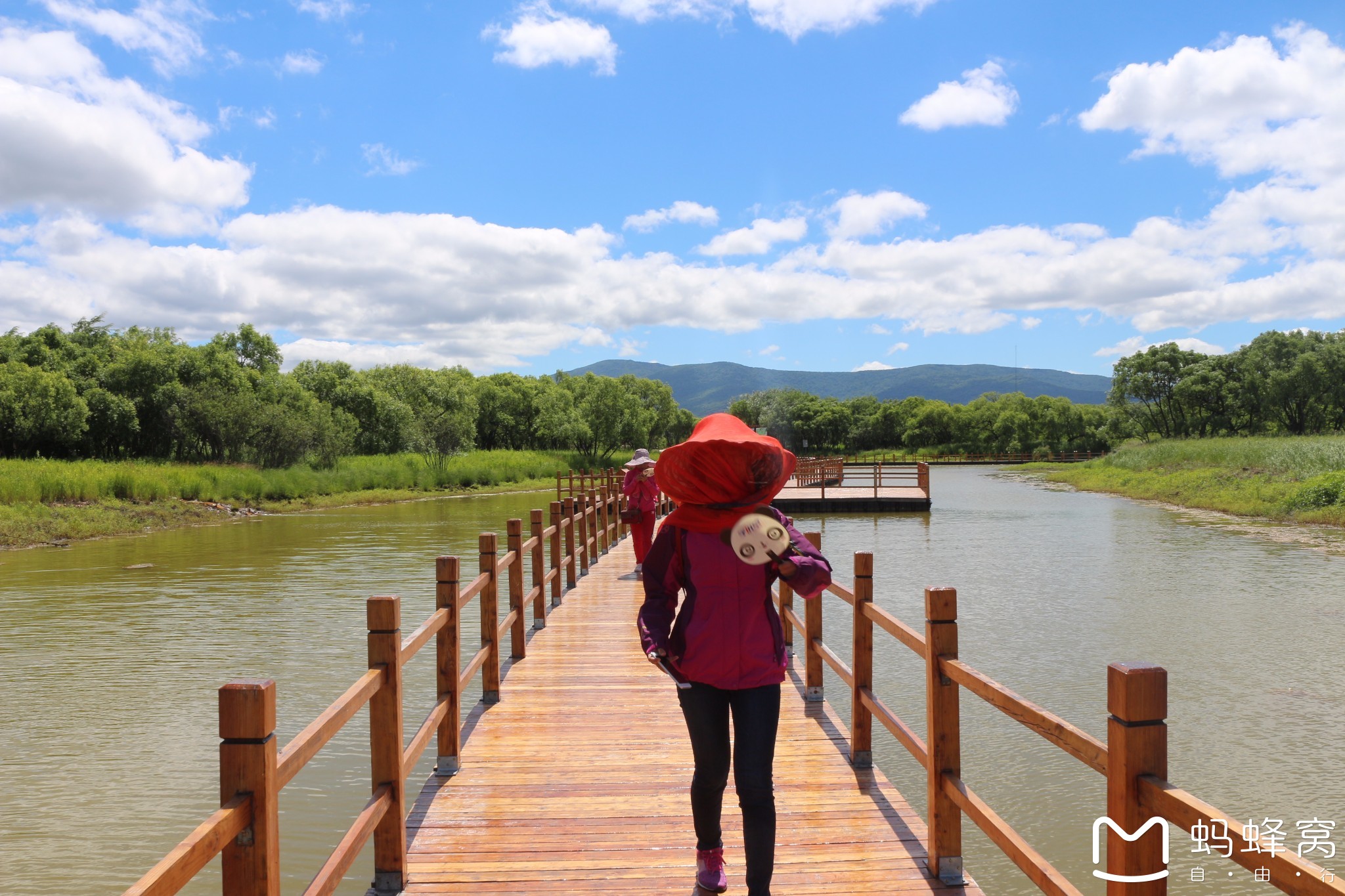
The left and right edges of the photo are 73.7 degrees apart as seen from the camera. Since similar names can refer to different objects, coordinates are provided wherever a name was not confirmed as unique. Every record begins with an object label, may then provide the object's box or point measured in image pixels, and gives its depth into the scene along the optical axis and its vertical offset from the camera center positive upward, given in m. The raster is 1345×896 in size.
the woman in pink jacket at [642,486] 9.97 -0.47
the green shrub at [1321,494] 23.83 -1.51
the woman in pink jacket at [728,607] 2.91 -0.54
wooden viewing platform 27.16 -1.70
